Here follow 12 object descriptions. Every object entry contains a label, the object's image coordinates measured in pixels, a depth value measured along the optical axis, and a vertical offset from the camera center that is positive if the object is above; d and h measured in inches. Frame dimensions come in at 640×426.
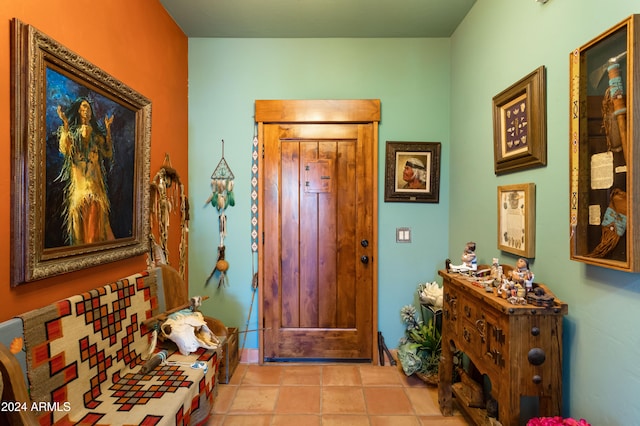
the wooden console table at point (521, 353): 48.4 -23.9
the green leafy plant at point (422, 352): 88.4 -43.6
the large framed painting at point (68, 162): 45.1 +9.6
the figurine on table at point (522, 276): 52.7 -11.7
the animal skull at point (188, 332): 68.3 -28.7
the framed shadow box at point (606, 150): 37.9 +9.2
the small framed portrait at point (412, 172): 101.6 +14.3
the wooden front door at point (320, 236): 100.9 -8.1
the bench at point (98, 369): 40.8 -26.1
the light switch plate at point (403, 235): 103.1 -7.8
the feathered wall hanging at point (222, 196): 102.7 +5.9
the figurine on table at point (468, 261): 72.1 -12.0
